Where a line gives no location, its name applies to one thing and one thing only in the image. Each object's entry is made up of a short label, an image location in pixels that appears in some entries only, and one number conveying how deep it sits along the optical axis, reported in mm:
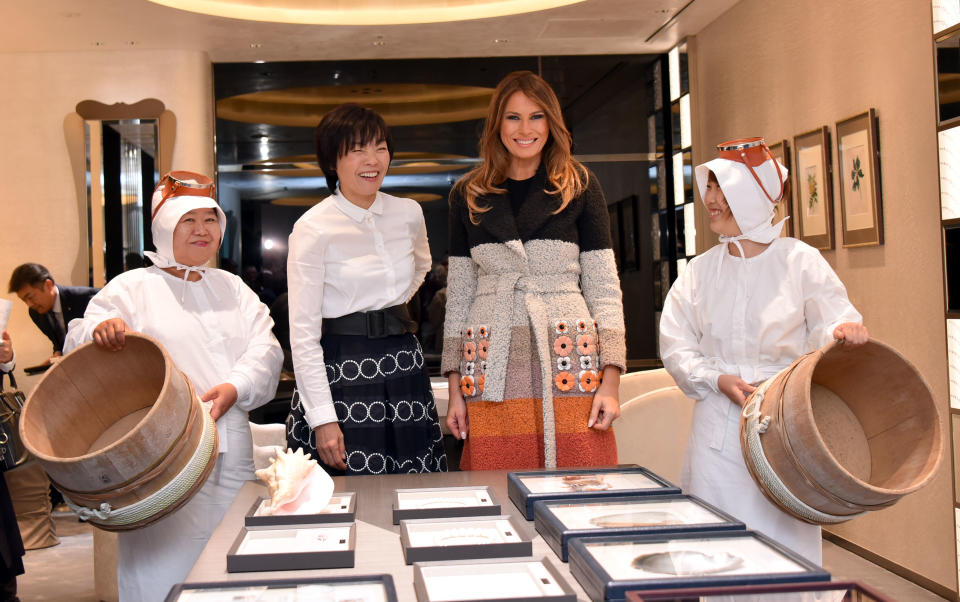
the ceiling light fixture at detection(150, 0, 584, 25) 5719
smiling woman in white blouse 2193
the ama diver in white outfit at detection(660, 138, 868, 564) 1983
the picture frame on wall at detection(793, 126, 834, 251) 4598
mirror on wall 6469
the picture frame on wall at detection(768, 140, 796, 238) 5019
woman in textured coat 2150
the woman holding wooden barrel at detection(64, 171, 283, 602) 1998
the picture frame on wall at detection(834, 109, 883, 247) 4105
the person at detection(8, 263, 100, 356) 5656
